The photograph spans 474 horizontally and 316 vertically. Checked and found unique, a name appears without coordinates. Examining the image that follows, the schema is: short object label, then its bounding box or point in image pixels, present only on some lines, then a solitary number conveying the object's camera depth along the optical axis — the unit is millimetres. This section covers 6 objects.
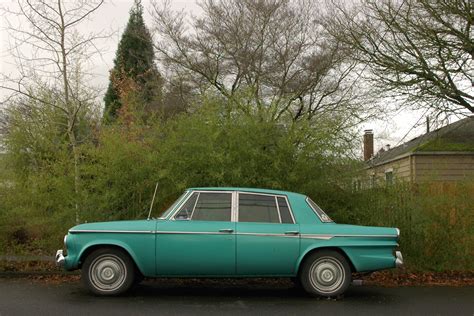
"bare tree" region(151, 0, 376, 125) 19500
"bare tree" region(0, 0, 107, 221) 11133
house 18859
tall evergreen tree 20219
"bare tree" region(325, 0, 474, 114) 13297
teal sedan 7688
